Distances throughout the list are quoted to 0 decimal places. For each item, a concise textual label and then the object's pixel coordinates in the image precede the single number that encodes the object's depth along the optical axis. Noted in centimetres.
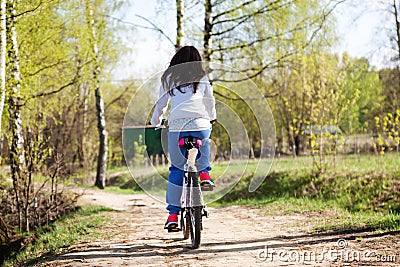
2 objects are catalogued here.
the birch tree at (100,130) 1410
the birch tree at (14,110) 835
